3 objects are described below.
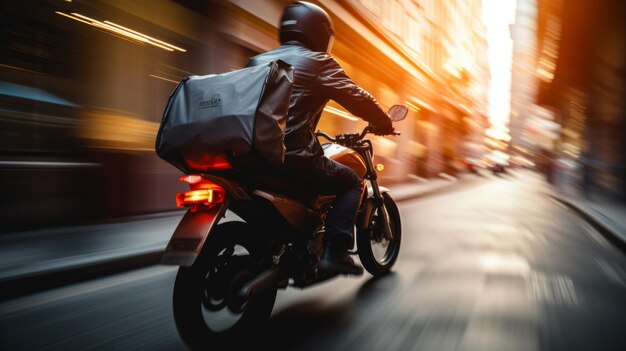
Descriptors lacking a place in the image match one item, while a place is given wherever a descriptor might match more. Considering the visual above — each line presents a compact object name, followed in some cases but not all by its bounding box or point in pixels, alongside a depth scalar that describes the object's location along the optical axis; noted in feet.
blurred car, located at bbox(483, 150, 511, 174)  141.91
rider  8.11
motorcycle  6.70
